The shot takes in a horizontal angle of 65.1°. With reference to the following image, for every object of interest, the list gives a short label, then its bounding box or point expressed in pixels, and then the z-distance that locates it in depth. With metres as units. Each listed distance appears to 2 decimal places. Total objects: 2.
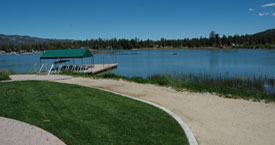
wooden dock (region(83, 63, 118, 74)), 23.94
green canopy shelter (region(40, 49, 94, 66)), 23.48
